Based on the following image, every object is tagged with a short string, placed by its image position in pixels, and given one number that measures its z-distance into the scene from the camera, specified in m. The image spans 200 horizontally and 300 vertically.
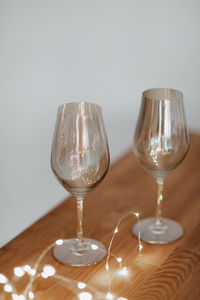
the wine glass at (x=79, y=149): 0.73
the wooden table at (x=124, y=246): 0.73
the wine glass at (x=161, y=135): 0.82
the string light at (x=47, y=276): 0.71
